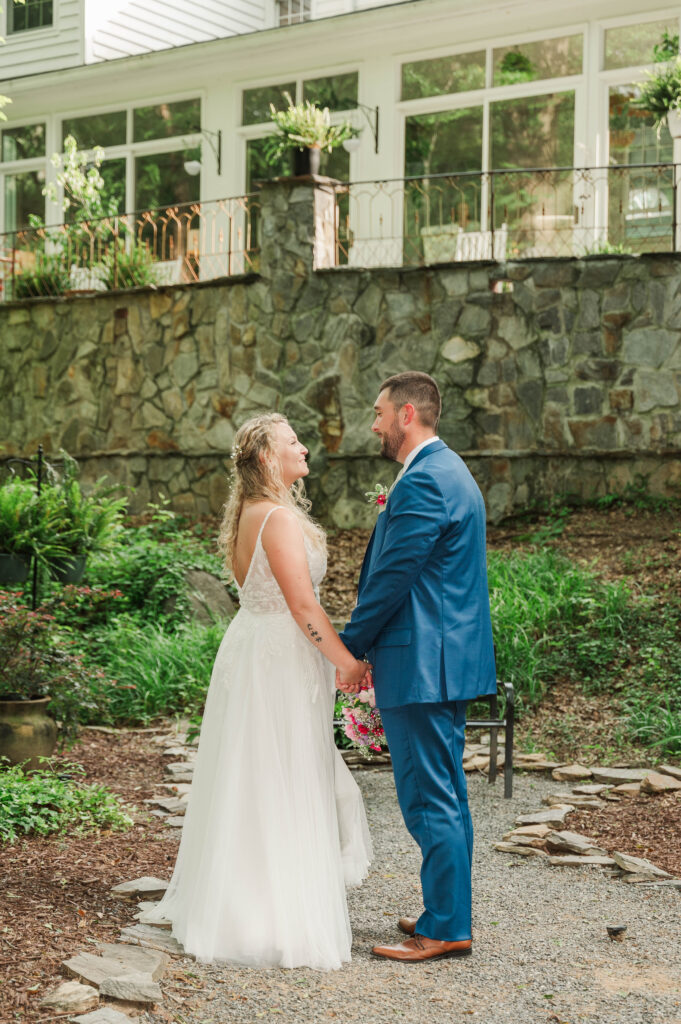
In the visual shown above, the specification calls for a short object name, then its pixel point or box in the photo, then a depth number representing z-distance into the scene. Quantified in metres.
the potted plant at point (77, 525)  9.21
